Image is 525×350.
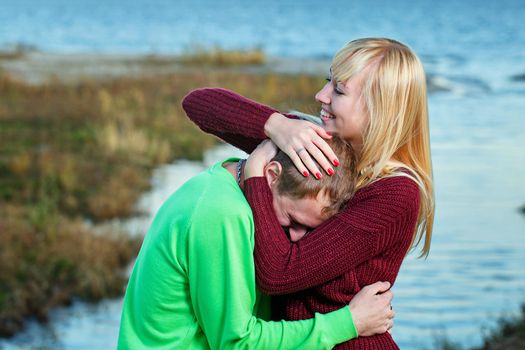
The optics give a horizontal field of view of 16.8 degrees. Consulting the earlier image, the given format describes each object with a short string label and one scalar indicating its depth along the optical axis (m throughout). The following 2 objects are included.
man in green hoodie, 5.33
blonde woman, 5.56
